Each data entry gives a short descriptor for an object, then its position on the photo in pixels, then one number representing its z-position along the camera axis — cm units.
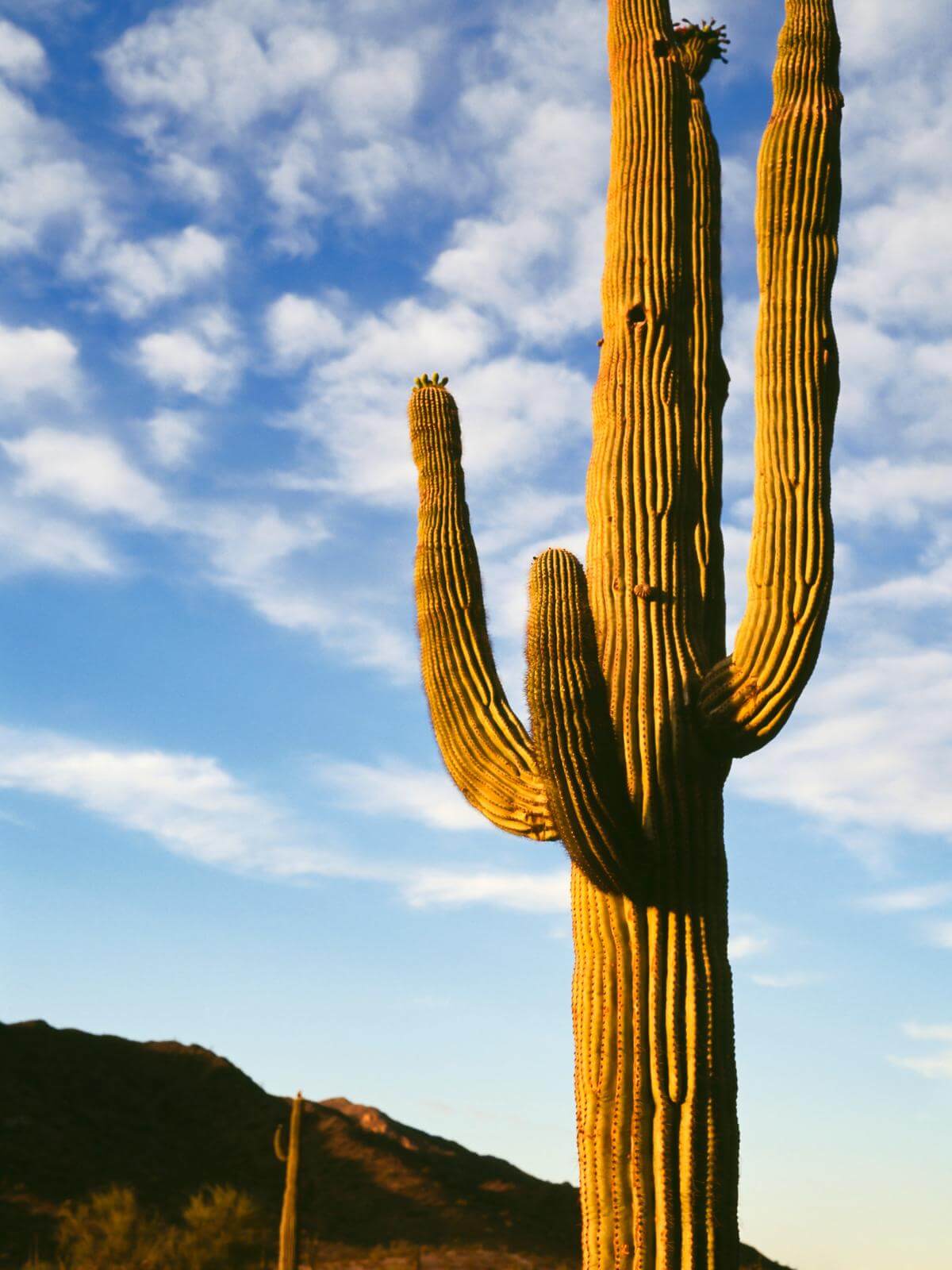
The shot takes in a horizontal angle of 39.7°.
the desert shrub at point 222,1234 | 1622
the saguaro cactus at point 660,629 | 602
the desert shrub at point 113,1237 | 1602
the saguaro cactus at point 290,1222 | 936
